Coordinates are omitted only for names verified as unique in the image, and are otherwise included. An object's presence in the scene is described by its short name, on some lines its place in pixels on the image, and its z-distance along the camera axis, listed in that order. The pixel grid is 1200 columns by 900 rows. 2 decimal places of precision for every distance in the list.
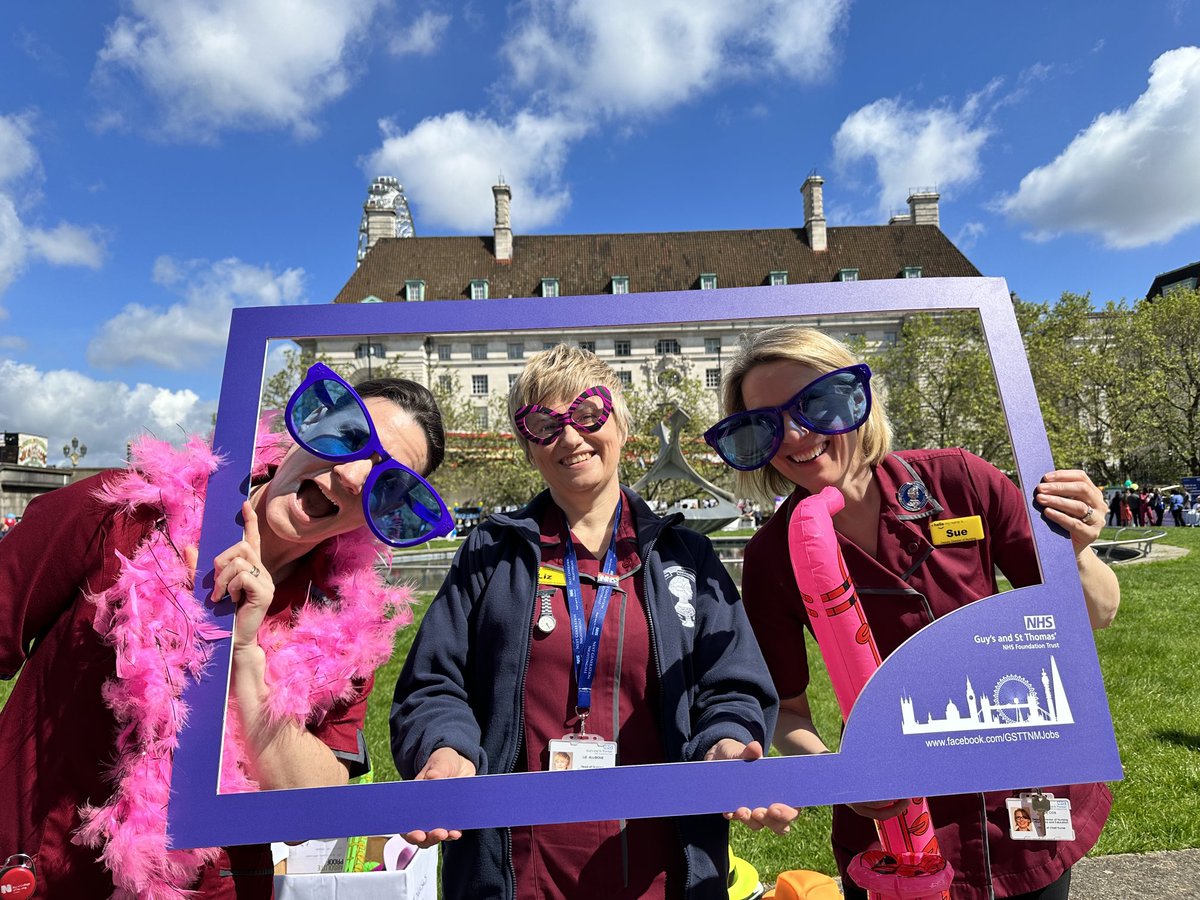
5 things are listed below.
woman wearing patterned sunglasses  1.84
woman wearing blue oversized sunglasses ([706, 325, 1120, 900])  1.97
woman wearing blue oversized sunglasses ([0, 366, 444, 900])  1.70
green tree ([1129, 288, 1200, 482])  27.55
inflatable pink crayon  1.78
